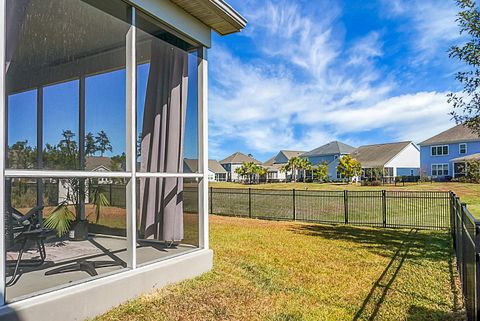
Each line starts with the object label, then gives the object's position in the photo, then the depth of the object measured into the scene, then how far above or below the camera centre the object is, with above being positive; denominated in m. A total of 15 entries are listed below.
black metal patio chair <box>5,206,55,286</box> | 2.97 -0.61
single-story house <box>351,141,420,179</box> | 37.81 +1.13
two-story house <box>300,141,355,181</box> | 44.16 +2.21
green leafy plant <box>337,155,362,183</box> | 34.47 +0.12
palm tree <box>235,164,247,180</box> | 47.62 -0.08
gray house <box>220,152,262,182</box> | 60.97 +1.62
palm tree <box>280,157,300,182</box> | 43.67 +0.39
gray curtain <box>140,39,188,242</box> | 4.45 +0.44
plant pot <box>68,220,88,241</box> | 4.35 -0.80
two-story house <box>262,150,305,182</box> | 57.03 +1.28
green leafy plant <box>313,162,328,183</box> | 38.84 -0.43
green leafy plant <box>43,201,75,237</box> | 3.91 -0.57
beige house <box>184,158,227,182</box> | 52.50 -0.22
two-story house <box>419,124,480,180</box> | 31.53 +1.71
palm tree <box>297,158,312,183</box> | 43.28 +0.62
